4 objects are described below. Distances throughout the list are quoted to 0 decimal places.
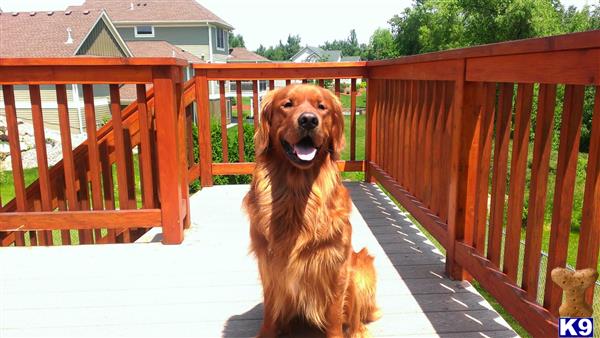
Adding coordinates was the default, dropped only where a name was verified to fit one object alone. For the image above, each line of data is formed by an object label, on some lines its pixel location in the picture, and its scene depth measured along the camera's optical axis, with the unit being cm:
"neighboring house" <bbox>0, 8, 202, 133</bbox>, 1828
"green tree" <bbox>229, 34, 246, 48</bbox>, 8652
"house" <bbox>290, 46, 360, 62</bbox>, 7394
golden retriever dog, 196
